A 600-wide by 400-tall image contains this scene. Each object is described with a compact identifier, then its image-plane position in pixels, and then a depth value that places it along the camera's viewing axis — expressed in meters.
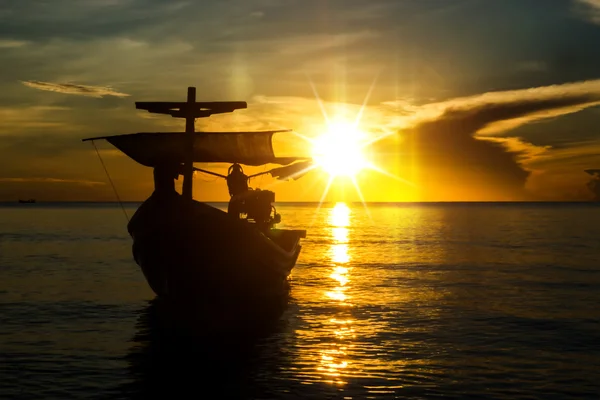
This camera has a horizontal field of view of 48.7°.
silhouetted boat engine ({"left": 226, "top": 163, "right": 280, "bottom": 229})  28.56
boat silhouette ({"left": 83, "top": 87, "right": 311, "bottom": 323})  22.36
